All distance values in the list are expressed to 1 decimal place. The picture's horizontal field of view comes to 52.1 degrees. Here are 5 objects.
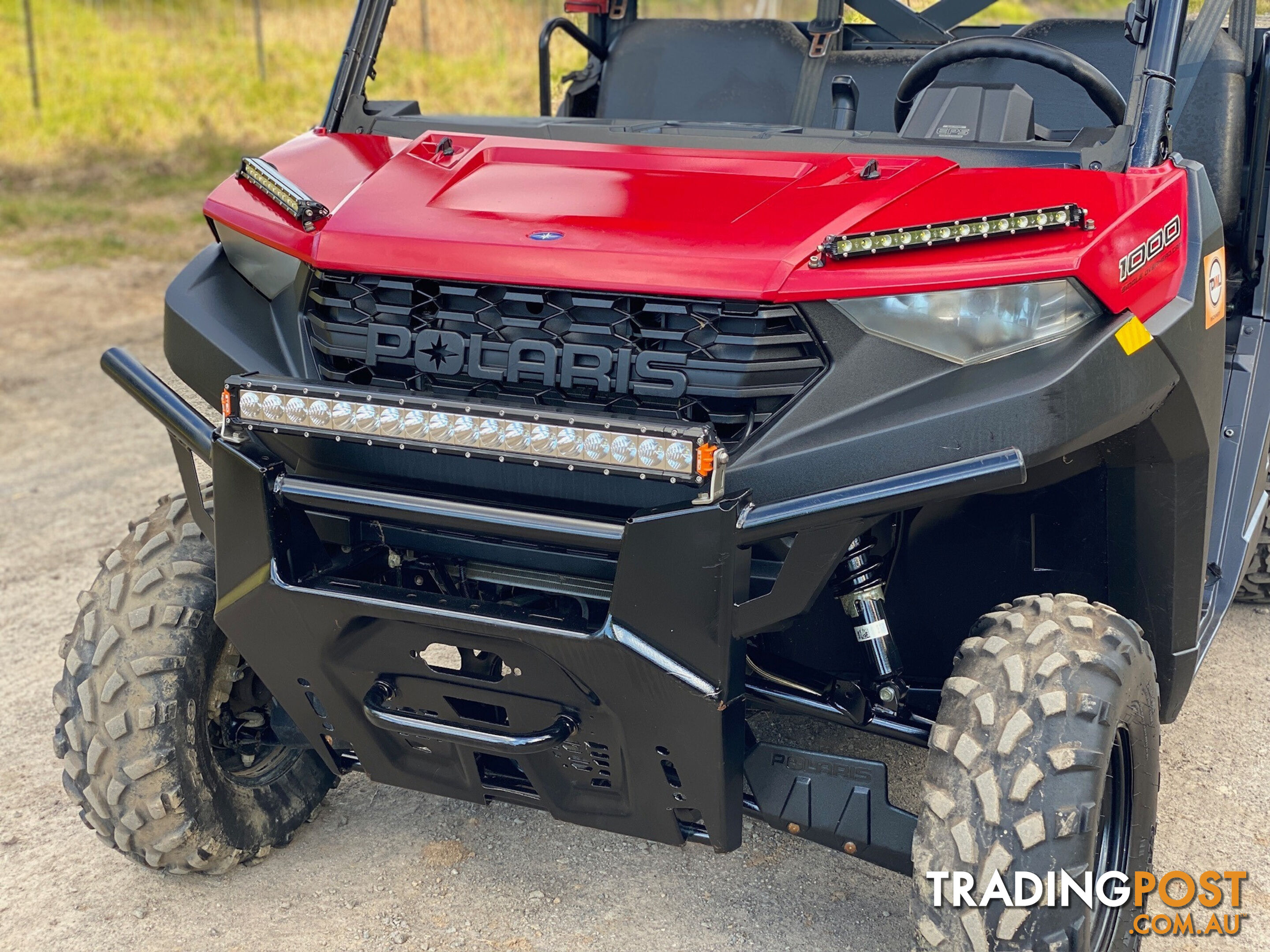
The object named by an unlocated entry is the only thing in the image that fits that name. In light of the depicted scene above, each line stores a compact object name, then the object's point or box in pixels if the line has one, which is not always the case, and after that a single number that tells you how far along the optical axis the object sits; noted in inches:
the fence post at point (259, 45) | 624.1
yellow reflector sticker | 86.8
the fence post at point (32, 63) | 543.2
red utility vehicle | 84.7
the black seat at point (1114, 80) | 123.6
